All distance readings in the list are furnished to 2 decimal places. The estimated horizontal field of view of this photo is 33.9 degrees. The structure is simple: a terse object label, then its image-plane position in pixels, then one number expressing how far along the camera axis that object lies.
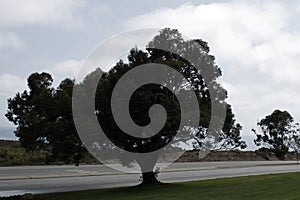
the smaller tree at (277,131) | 52.59
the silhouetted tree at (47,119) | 20.28
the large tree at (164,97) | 18.86
